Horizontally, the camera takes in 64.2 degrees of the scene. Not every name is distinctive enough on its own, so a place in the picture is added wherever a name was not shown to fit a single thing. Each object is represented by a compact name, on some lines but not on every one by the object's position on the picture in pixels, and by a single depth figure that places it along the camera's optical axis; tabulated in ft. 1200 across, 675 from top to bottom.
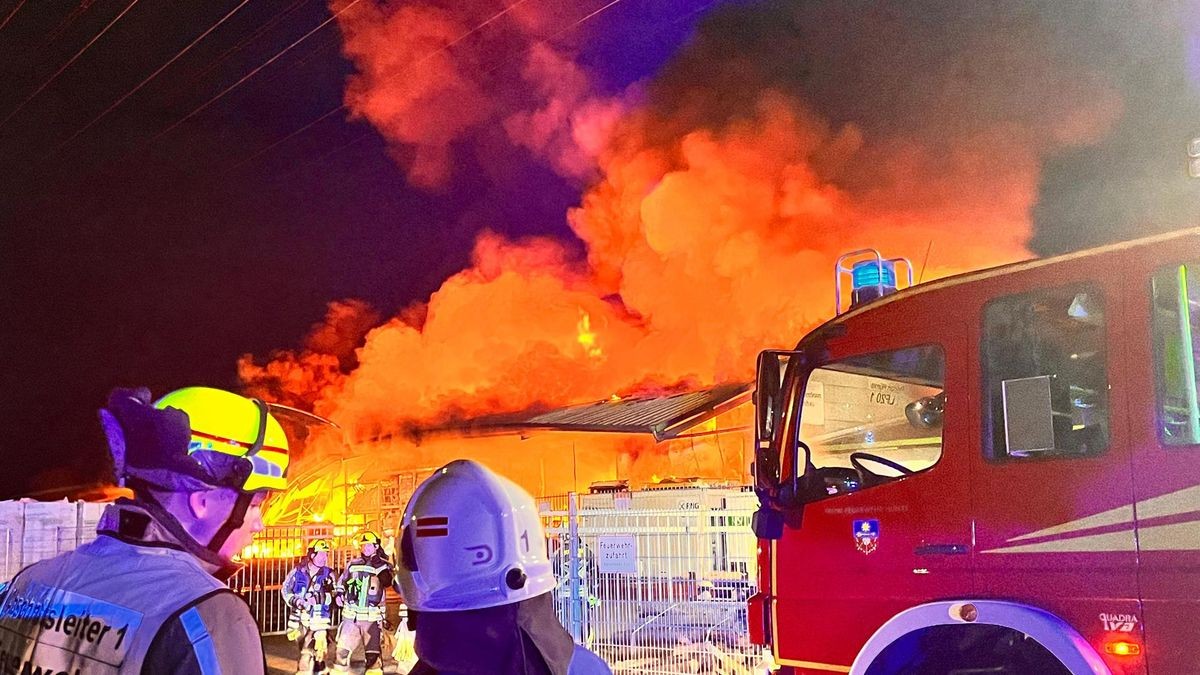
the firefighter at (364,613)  36.06
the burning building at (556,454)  58.84
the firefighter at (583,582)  35.04
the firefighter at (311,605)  37.27
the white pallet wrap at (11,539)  45.09
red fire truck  12.97
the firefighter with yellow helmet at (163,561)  5.72
